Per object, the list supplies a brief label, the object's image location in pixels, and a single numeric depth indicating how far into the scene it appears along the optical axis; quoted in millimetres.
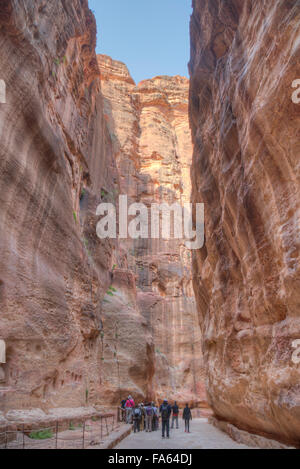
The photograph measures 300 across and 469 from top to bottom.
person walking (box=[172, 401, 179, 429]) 16459
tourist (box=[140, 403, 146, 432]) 15888
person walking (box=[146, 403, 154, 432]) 15148
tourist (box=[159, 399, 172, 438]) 12660
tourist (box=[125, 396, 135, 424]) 16739
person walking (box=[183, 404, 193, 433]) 14983
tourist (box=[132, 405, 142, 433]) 14414
